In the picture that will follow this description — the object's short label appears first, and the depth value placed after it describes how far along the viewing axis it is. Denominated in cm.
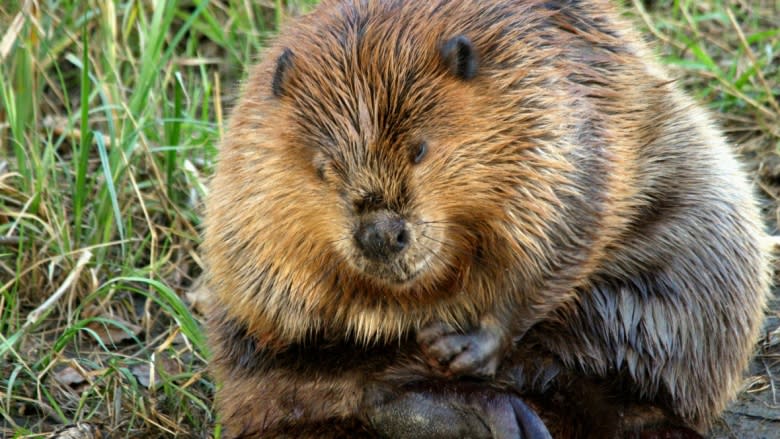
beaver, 618
